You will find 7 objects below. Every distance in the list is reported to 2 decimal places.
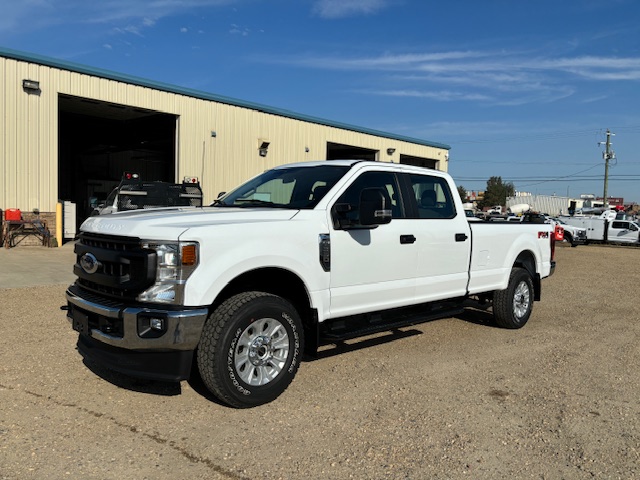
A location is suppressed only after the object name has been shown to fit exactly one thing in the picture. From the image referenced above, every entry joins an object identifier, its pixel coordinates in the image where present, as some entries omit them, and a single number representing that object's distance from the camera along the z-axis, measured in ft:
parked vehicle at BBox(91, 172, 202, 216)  40.70
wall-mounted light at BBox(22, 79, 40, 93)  48.21
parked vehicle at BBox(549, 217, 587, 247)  90.63
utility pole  171.32
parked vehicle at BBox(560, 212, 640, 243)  95.55
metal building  48.94
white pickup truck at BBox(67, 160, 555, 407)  12.21
